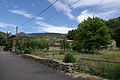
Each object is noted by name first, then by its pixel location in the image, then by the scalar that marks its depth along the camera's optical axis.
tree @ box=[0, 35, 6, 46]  47.98
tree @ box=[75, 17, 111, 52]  20.61
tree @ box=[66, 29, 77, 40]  53.55
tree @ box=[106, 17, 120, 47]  40.27
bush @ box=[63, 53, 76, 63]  7.13
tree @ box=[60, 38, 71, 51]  25.06
